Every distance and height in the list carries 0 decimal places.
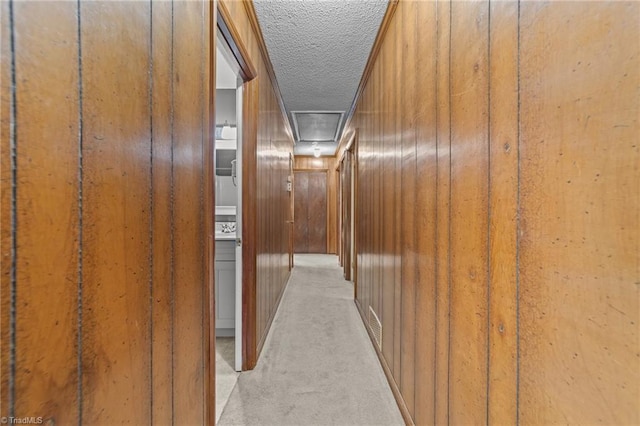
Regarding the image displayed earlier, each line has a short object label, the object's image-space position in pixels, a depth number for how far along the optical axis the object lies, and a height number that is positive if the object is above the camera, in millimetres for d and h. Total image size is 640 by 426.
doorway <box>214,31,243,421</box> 1930 -174
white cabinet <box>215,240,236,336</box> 2354 -622
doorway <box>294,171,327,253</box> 7090 -68
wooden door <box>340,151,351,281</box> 4586 -42
